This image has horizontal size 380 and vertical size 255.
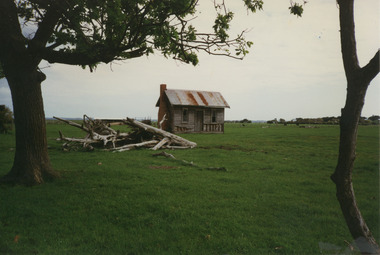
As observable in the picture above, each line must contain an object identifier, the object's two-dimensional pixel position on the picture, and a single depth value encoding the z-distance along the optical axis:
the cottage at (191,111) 34.31
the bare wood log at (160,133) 18.38
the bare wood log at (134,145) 17.03
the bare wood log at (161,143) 17.33
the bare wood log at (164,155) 14.45
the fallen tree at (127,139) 17.53
